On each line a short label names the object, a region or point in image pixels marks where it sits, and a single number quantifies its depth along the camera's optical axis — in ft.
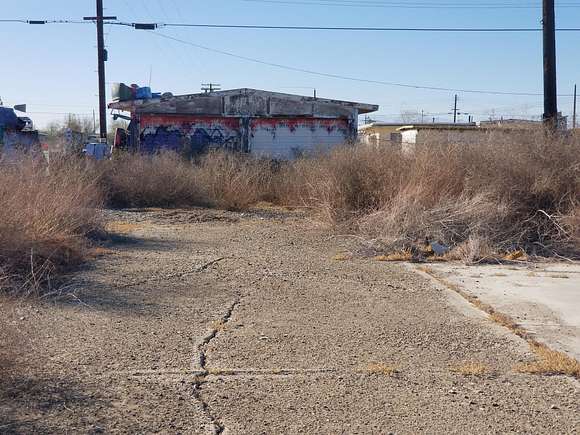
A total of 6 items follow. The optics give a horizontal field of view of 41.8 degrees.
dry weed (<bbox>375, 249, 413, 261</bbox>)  41.63
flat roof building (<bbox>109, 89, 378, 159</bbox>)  93.56
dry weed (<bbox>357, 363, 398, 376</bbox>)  20.61
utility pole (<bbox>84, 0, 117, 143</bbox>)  104.27
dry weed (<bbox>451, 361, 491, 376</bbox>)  20.72
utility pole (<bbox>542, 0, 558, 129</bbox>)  60.03
